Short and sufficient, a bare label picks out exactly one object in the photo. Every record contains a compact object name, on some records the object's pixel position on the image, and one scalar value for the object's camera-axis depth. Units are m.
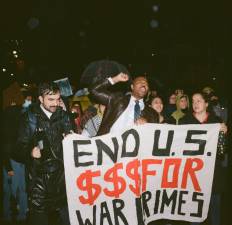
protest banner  4.52
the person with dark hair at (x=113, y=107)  5.07
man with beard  4.46
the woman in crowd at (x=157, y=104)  6.60
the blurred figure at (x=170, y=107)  7.37
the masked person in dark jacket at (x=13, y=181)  6.06
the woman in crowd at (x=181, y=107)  7.14
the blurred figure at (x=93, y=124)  6.45
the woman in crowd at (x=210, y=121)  5.21
